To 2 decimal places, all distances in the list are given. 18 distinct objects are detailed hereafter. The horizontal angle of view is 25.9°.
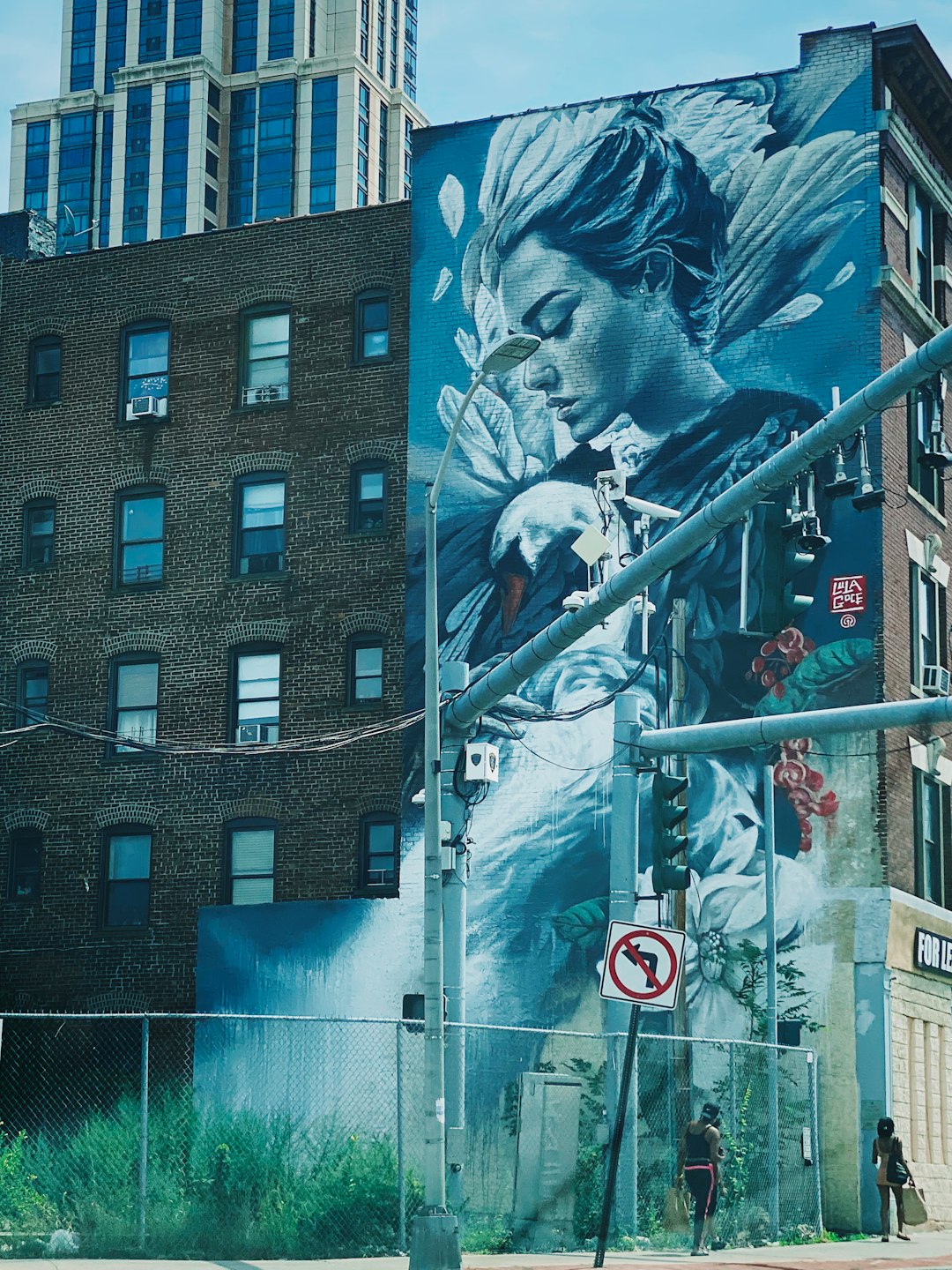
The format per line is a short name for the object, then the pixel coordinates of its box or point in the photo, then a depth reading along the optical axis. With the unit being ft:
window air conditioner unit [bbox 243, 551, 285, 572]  132.16
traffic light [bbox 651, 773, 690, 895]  68.18
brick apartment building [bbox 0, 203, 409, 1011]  127.95
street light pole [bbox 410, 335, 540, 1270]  63.52
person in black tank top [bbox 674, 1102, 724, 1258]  77.10
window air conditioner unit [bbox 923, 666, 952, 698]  119.24
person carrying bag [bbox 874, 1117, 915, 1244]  96.17
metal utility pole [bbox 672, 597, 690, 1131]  95.25
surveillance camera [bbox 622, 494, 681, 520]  84.99
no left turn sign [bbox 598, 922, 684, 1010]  61.98
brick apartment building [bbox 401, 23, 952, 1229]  112.57
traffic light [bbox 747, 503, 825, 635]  53.11
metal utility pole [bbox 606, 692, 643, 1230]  76.69
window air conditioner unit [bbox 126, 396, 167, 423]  136.15
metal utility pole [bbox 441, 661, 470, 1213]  74.28
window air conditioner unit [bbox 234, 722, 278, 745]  129.29
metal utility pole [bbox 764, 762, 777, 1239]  104.84
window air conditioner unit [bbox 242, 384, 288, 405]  134.21
